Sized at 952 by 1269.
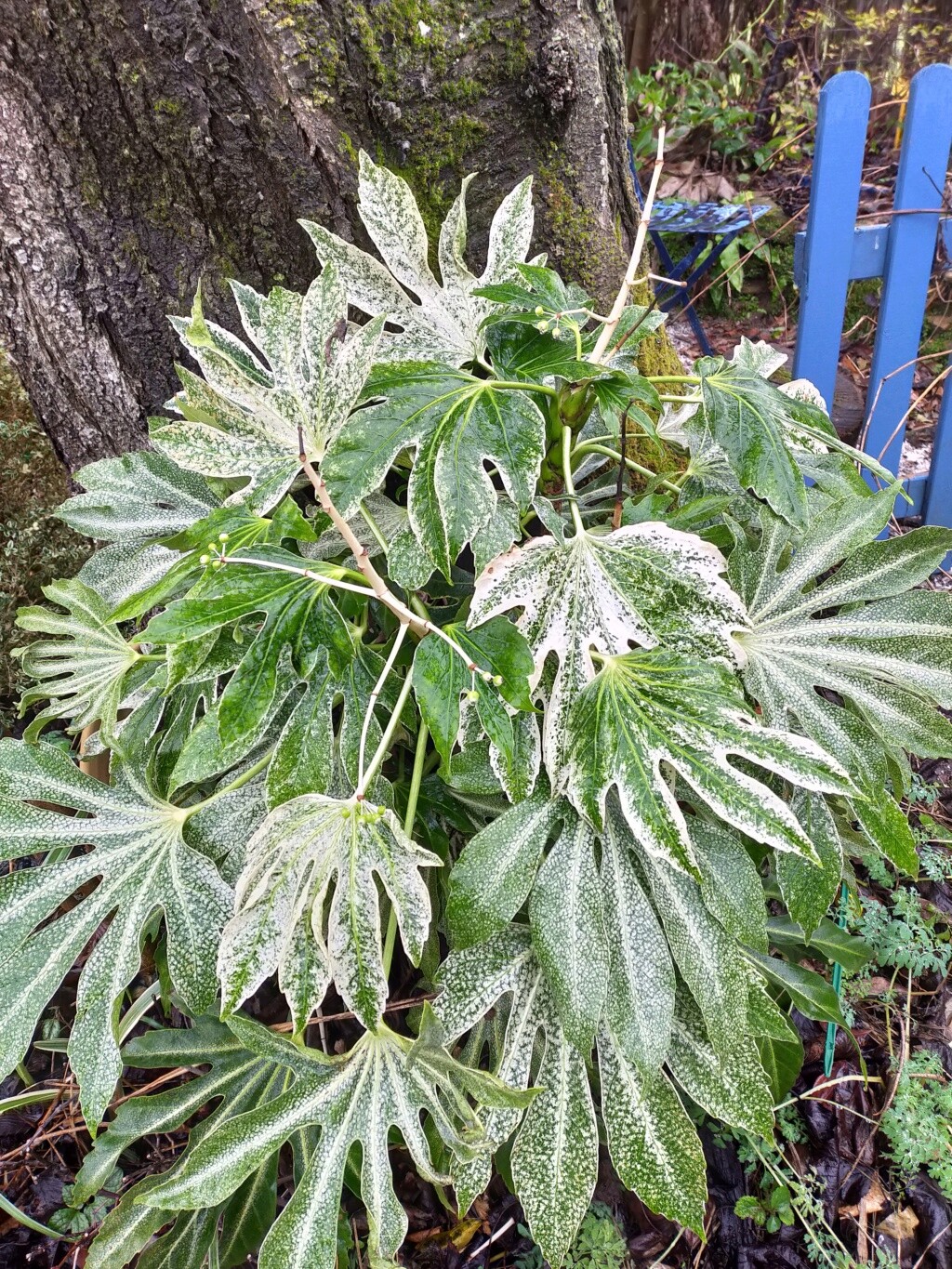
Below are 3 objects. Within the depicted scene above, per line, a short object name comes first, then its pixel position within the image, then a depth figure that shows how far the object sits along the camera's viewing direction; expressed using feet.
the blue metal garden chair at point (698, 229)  10.28
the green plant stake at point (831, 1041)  4.37
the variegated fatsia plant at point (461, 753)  2.50
